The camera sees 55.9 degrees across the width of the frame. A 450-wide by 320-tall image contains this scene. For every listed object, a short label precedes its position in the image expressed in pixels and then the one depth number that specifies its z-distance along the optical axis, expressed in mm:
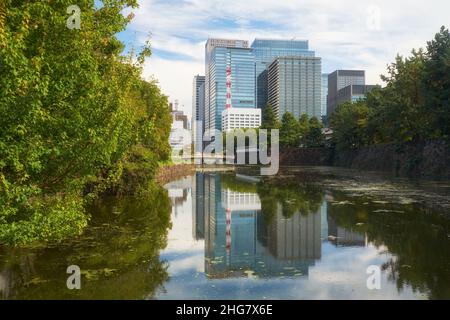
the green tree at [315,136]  97188
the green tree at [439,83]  41094
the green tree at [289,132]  100062
